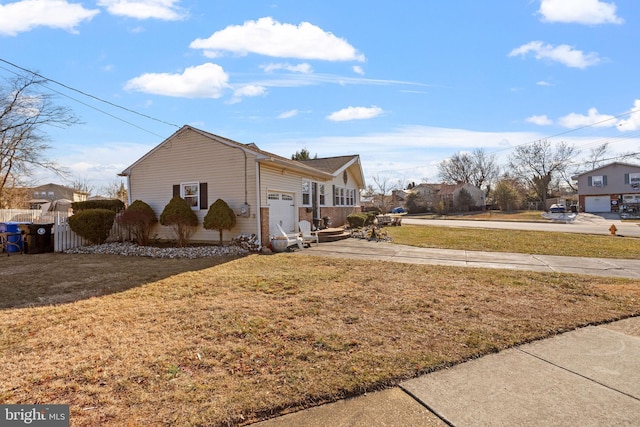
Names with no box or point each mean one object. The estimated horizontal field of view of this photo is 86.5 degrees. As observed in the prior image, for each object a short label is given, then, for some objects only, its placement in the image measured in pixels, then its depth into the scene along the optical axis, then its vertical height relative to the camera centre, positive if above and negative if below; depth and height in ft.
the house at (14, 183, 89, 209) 183.72 +12.86
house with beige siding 40.78 +3.98
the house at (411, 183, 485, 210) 172.55 +6.23
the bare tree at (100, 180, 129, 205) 99.09 +8.25
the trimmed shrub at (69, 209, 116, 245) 41.04 -1.03
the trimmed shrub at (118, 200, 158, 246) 41.65 -0.76
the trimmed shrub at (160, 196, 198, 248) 40.55 -0.70
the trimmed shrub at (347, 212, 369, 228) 64.34 -2.27
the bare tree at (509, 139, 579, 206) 174.40 +18.96
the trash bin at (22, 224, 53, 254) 39.06 -2.46
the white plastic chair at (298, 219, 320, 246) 44.96 -3.12
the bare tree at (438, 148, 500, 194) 211.82 +21.59
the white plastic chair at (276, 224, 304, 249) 39.75 -3.58
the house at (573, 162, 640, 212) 135.44 +5.60
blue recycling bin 39.01 -2.09
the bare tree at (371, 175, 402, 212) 116.55 +5.69
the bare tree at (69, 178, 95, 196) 141.90 +11.42
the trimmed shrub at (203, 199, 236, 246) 39.06 -0.63
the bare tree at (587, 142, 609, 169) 177.94 +25.90
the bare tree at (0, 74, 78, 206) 66.49 +15.94
